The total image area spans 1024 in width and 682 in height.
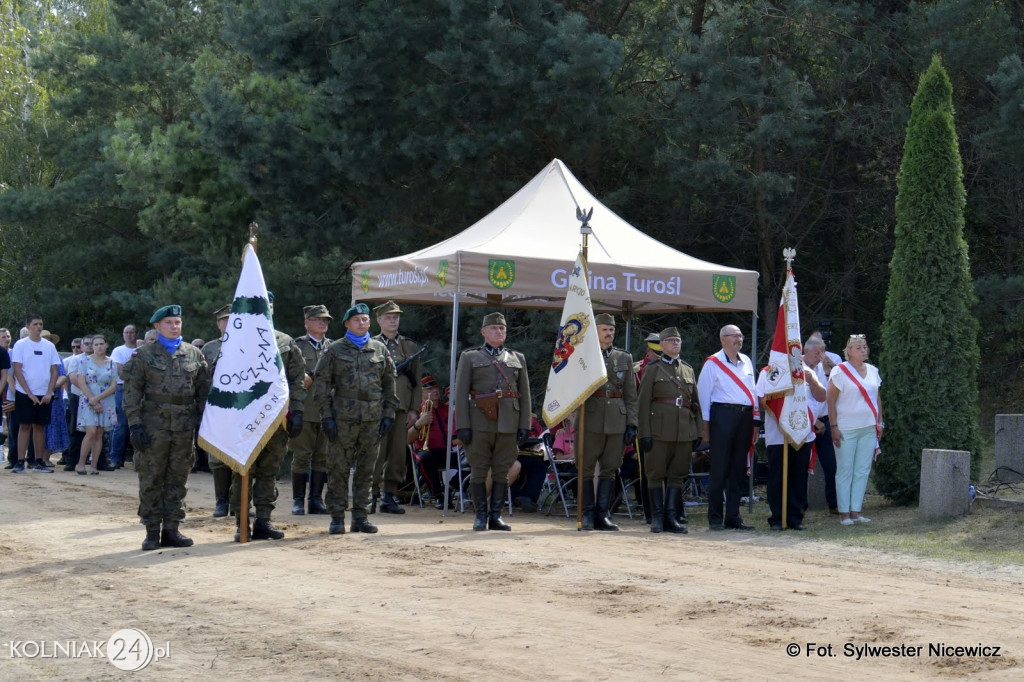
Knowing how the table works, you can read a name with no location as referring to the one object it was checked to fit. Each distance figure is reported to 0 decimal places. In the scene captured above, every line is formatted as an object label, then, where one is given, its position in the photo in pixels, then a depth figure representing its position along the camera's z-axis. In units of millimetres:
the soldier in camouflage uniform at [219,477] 11789
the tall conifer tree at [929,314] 13477
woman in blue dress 16688
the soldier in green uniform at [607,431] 11836
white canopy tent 12641
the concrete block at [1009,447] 14383
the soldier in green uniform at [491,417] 11562
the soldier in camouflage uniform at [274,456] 10562
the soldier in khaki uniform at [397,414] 12812
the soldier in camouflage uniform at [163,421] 9922
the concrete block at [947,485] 12156
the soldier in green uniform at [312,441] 11953
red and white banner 12031
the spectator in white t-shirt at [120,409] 17078
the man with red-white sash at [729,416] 12031
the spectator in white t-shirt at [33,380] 16688
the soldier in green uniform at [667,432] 11914
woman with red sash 12516
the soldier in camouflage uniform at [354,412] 10906
